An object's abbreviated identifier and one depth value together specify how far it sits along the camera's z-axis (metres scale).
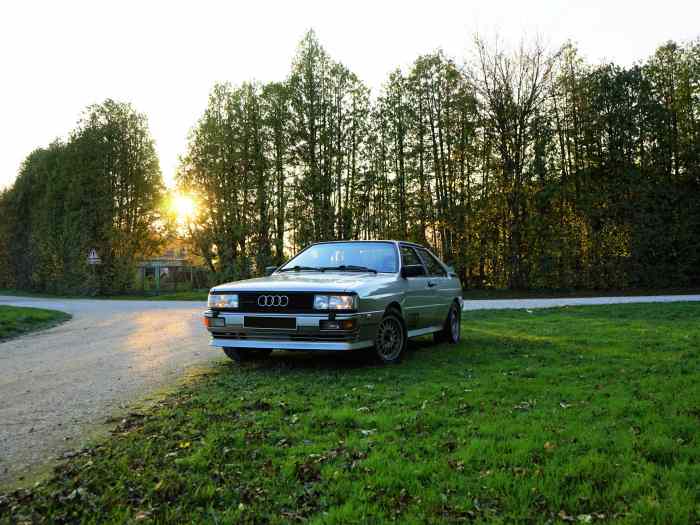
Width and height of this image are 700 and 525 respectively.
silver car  7.11
